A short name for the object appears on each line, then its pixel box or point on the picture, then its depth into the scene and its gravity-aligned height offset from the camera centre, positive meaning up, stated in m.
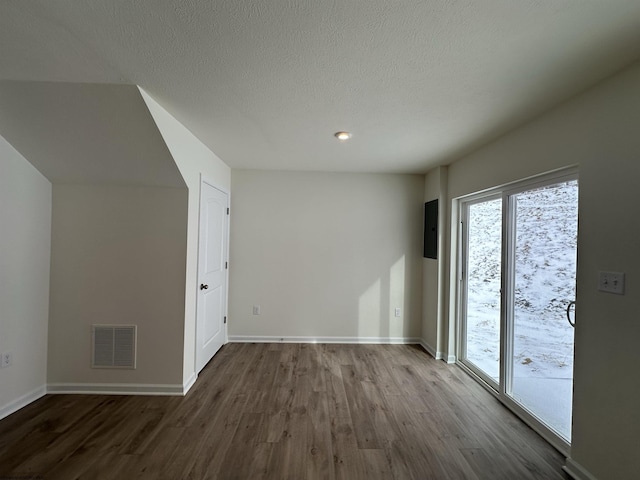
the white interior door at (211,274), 2.95 -0.40
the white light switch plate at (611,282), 1.53 -0.18
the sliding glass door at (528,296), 2.01 -0.41
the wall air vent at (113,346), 2.56 -0.97
